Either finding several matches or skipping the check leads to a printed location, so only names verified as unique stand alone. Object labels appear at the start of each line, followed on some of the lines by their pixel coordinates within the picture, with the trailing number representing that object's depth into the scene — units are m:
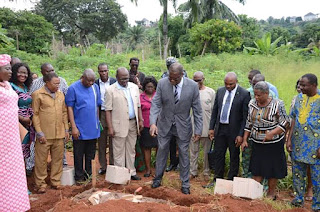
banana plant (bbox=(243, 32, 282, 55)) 18.33
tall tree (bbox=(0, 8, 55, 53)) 18.27
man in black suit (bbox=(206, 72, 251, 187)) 4.45
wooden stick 4.41
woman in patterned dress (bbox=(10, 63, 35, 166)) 4.25
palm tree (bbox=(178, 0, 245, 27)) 22.80
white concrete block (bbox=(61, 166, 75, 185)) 4.71
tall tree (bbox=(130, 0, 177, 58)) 17.25
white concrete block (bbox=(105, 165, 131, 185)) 4.50
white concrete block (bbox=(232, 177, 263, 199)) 3.98
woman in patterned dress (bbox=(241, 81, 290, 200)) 3.92
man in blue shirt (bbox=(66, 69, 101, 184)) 4.60
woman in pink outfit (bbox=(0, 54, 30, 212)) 3.14
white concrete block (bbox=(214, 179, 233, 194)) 4.23
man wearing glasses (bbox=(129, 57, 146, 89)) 5.87
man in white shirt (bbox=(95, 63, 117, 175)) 5.28
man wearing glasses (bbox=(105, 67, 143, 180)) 4.83
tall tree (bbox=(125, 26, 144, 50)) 42.06
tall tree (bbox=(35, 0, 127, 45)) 28.73
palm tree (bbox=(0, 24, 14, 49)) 8.79
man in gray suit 4.36
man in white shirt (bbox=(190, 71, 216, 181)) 5.03
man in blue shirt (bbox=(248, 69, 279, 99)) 5.06
